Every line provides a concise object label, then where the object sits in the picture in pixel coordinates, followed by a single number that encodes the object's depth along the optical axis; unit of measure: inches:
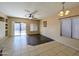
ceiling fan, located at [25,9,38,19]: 95.5
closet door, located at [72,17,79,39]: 84.3
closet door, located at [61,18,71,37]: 95.0
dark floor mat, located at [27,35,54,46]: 112.8
